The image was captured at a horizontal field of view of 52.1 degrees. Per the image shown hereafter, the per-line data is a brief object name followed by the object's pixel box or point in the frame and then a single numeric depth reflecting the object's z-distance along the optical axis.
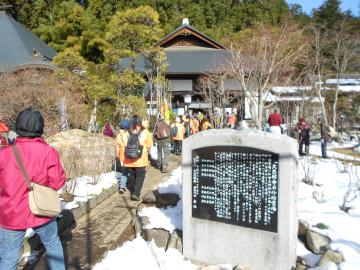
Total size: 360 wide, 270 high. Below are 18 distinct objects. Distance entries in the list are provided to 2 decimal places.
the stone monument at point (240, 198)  3.59
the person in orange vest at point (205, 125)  14.79
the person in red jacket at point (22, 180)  2.90
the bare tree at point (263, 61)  12.10
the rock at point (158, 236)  4.48
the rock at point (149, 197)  5.83
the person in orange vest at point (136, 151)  6.16
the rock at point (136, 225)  4.80
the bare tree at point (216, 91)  16.42
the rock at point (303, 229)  4.16
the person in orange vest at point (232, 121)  16.48
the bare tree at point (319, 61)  18.84
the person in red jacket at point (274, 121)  11.66
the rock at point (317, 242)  3.87
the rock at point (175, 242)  4.37
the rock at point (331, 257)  3.54
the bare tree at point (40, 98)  10.53
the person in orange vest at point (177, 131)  11.71
